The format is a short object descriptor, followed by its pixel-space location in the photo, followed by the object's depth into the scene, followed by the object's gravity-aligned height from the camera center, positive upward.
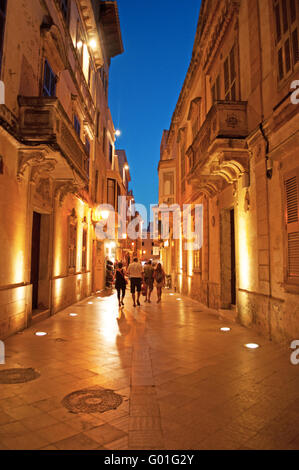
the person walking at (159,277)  14.80 -1.08
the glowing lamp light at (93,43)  16.94 +11.55
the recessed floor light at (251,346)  6.58 -1.94
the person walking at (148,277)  15.31 -1.09
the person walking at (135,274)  13.03 -0.80
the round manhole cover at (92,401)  3.71 -1.83
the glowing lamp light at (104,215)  19.36 +2.50
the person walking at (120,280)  12.61 -1.03
